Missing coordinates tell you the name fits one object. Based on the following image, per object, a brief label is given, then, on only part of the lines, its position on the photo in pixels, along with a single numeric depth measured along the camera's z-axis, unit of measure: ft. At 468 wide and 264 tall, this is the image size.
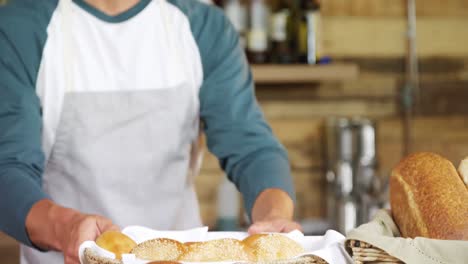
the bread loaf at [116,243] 5.78
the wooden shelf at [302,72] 12.96
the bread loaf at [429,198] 5.74
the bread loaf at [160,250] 5.63
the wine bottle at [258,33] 13.04
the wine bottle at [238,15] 13.19
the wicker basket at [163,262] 5.40
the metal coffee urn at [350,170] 13.09
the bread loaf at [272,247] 5.71
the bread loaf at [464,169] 6.11
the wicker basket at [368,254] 5.60
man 8.04
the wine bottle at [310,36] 13.27
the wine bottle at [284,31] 13.14
